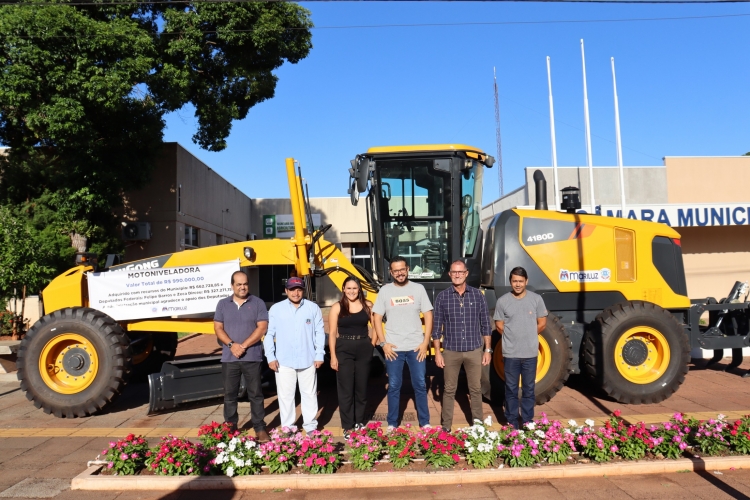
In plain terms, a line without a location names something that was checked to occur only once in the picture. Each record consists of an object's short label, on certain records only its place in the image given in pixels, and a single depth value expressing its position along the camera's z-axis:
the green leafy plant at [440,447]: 4.88
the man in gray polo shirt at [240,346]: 5.91
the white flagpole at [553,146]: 19.09
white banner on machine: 7.78
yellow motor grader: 7.26
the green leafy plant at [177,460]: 4.81
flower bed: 4.86
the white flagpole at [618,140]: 18.12
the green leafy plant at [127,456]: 4.84
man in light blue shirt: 5.71
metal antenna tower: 32.94
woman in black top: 5.84
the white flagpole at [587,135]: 18.69
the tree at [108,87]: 12.52
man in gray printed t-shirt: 5.73
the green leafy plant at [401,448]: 4.89
